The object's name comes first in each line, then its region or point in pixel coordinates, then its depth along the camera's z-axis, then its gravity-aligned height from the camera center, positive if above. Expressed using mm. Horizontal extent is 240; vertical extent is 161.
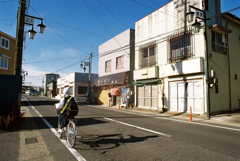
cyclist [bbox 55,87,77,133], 5326 -341
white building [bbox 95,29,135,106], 20453 +2937
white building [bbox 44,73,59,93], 80500 +6222
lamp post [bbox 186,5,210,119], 11008 +4324
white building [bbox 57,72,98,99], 41062 +1896
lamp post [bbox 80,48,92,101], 28984 +4481
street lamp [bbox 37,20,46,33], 9192 +3399
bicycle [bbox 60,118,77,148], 4810 -1225
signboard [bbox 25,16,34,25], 9312 +3836
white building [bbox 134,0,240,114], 12484 +2503
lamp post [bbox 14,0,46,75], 8781 +3015
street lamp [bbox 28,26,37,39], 9038 +3017
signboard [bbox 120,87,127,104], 20397 -449
